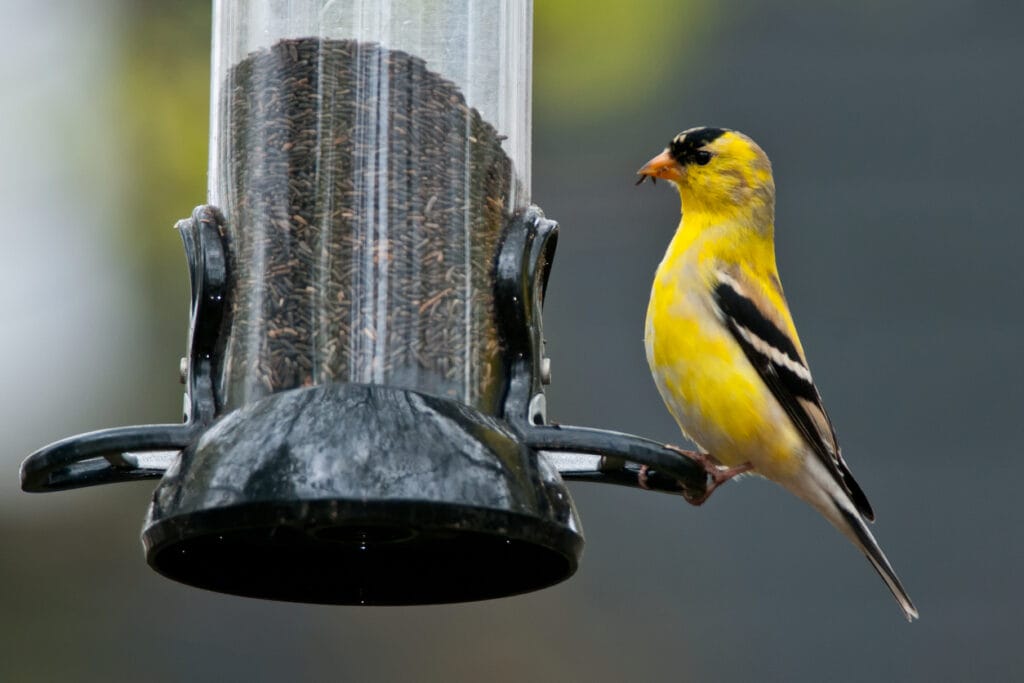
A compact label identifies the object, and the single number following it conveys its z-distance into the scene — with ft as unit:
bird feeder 21.71
